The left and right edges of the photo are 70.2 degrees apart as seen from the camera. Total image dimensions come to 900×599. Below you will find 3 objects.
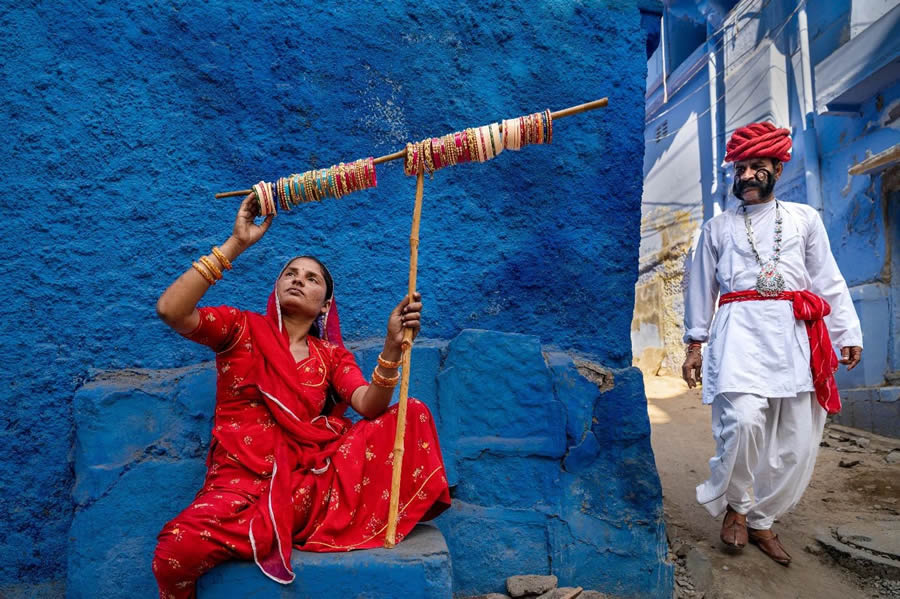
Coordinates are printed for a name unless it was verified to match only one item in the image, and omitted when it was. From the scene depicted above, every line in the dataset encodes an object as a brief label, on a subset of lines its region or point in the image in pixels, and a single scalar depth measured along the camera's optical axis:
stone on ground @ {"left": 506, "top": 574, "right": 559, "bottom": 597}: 2.52
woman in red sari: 1.91
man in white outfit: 3.09
